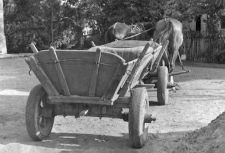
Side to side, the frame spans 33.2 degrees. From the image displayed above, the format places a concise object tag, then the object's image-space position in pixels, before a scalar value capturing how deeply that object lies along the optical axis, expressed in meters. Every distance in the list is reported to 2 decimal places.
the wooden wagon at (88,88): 5.14
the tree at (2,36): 22.50
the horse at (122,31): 12.47
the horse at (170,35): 10.87
